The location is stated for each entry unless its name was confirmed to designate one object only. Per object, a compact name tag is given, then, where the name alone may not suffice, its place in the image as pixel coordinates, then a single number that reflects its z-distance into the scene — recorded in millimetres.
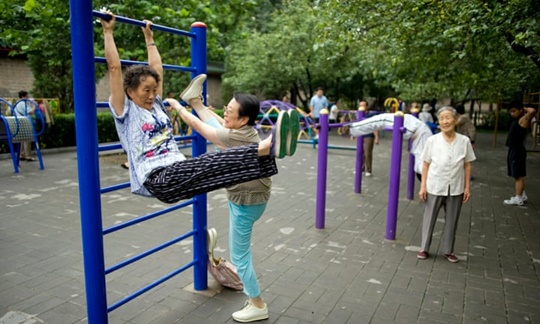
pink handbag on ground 3379
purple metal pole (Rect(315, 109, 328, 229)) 5125
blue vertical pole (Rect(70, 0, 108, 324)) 2152
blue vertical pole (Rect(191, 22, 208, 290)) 3105
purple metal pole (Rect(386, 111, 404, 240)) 4777
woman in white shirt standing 4070
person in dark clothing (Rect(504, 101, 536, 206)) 6383
